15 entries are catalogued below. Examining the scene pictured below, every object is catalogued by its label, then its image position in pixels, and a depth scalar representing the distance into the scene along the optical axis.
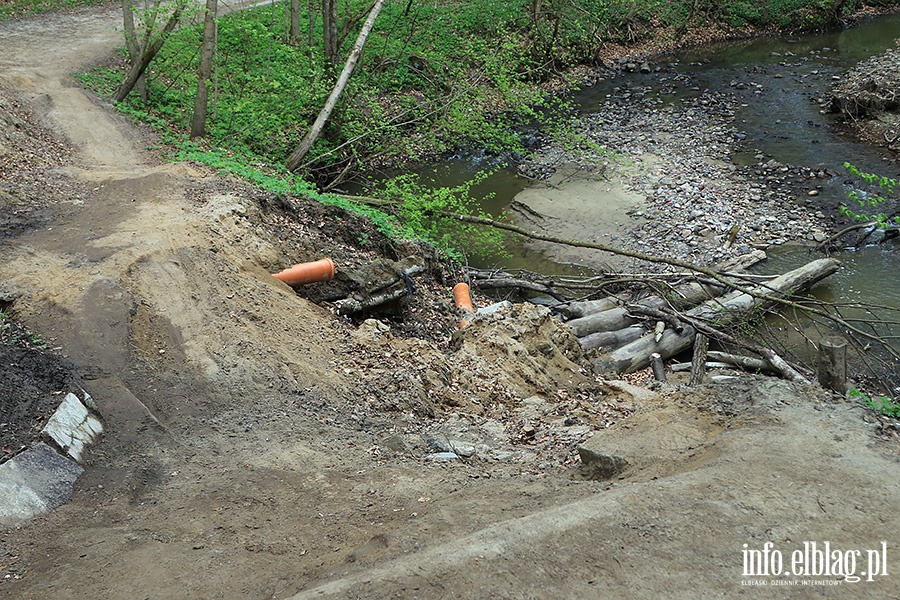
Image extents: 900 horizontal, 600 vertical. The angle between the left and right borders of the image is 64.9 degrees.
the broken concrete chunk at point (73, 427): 5.97
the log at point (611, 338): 11.24
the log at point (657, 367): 10.49
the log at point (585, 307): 12.00
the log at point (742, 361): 10.44
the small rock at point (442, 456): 6.68
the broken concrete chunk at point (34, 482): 5.29
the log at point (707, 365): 10.65
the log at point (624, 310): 11.58
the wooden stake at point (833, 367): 8.70
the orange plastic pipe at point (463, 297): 11.38
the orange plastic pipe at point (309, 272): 9.85
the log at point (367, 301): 9.91
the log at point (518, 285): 12.81
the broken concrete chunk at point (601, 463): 5.74
